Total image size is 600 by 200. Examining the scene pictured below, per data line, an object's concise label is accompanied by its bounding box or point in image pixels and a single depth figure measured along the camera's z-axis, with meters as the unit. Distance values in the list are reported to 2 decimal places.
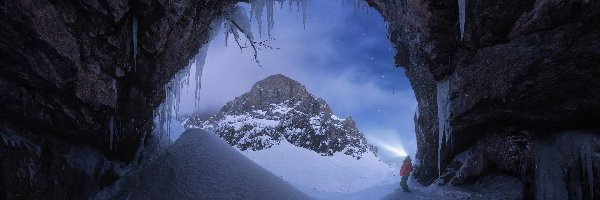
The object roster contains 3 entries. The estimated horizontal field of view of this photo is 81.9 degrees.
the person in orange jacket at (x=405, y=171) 12.11
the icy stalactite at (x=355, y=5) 14.44
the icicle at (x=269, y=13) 12.53
